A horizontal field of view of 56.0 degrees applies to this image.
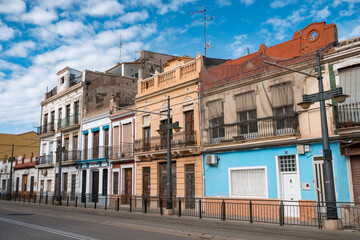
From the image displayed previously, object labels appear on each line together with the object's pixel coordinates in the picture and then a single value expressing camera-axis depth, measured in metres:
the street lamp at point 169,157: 18.58
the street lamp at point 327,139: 12.05
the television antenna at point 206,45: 26.38
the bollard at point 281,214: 13.53
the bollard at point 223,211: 15.96
